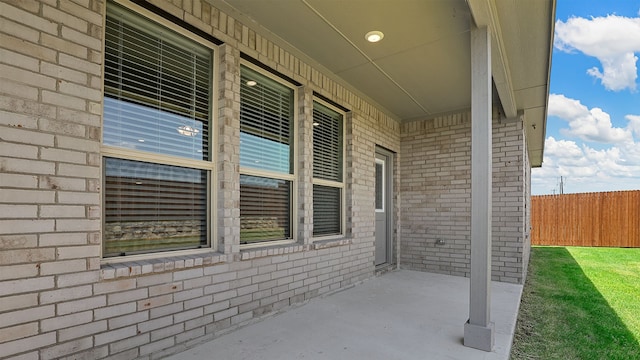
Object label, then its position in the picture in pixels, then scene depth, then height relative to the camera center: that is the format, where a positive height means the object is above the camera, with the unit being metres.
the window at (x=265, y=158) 3.24 +0.31
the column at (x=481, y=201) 2.61 -0.11
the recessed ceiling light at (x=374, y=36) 3.16 +1.50
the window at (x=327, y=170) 4.25 +0.23
